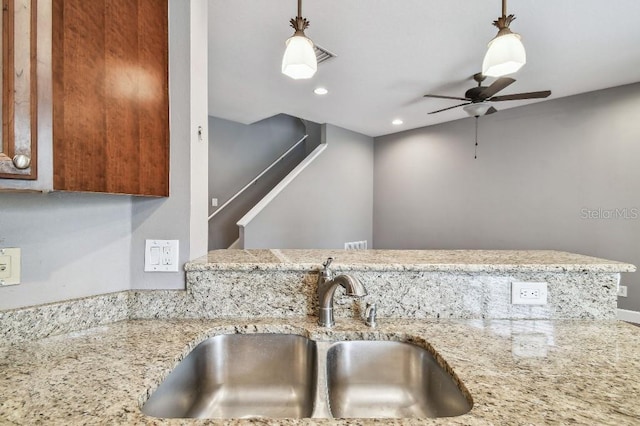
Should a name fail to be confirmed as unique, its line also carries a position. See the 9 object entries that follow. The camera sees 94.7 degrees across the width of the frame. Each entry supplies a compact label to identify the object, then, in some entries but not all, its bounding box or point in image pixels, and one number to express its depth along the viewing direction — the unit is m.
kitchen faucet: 0.91
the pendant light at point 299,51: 1.15
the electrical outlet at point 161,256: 1.07
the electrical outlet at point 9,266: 0.84
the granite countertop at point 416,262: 1.04
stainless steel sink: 0.87
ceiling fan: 2.67
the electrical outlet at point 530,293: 1.05
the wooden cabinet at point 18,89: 0.60
